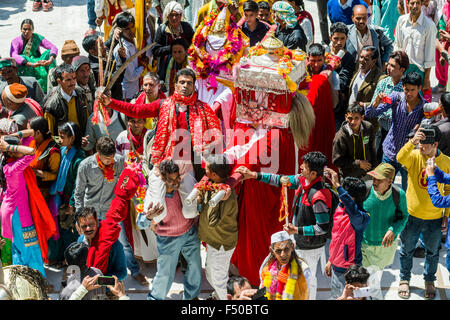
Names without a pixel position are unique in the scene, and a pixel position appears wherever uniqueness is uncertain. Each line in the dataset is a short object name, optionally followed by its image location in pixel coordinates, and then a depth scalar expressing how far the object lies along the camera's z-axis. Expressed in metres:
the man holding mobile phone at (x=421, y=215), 12.76
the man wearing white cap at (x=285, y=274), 10.84
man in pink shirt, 12.10
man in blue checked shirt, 13.87
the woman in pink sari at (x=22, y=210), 12.91
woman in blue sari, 13.95
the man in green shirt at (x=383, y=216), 12.46
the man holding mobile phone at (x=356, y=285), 10.41
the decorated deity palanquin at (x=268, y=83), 13.18
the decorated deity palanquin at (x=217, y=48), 16.22
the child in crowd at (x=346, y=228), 11.88
